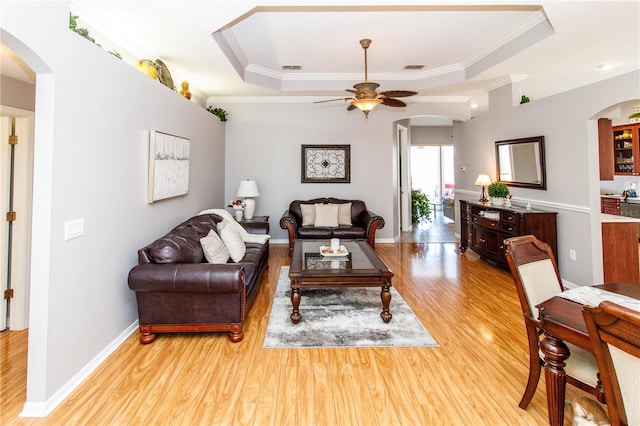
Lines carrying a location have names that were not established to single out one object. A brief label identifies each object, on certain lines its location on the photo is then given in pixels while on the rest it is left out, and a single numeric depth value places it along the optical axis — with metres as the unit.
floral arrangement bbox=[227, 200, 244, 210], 5.70
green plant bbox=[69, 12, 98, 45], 2.28
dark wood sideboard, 4.30
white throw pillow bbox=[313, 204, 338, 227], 5.99
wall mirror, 4.61
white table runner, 1.59
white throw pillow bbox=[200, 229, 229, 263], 3.27
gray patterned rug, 2.76
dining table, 1.44
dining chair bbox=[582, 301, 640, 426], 0.92
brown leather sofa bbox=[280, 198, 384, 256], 5.59
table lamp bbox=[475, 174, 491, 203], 5.62
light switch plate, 2.12
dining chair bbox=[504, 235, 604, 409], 1.58
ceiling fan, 3.92
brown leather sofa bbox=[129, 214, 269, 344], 2.61
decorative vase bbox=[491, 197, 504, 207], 5.09
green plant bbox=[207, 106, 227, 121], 6.20
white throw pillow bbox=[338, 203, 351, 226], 6.13
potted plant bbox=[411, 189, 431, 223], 9.31
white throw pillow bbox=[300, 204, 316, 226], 6.11
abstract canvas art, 3.29
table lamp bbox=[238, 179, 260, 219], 5.91
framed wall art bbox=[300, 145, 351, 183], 6.73
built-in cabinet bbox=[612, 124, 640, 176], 6.63
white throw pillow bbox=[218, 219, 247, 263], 3.72
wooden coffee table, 3.07
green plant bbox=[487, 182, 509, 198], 5.04
